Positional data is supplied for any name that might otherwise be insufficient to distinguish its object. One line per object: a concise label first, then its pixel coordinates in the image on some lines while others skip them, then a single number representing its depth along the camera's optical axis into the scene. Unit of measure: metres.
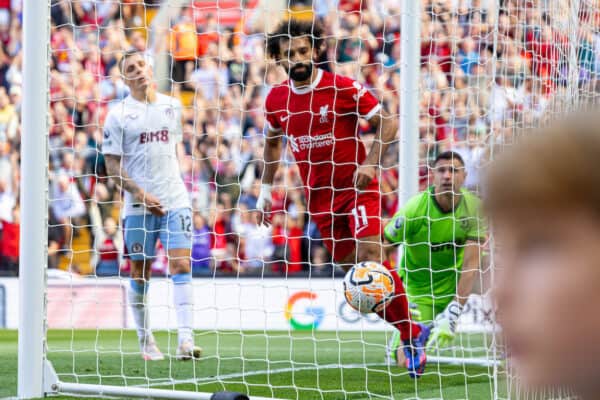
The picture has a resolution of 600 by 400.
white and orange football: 11.30
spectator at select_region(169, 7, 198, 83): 21.41
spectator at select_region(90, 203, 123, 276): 21.87
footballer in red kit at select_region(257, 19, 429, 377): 13.20
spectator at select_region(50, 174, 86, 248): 23.22
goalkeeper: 12.73
